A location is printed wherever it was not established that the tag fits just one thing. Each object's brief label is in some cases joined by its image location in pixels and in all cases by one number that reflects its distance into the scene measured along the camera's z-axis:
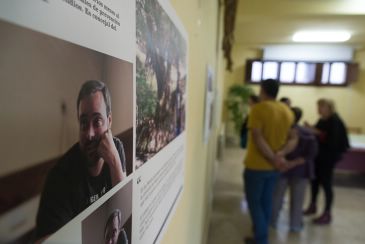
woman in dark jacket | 3.03
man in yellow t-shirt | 2.12
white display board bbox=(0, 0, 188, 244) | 0.23
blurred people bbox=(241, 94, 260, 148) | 3.34
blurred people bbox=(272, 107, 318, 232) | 2.56
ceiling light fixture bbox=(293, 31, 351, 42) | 6.26
